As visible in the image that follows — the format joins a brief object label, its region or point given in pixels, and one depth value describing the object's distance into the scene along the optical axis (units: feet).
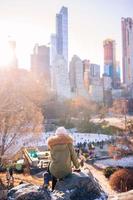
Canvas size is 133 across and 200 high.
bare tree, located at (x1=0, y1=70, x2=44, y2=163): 50.95
